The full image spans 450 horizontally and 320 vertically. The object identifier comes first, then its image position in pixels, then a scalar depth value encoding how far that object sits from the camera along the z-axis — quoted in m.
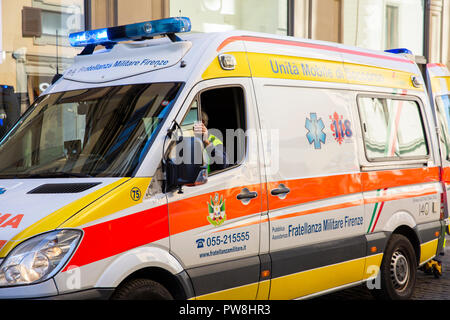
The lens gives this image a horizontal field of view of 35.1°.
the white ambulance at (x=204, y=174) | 4.24
